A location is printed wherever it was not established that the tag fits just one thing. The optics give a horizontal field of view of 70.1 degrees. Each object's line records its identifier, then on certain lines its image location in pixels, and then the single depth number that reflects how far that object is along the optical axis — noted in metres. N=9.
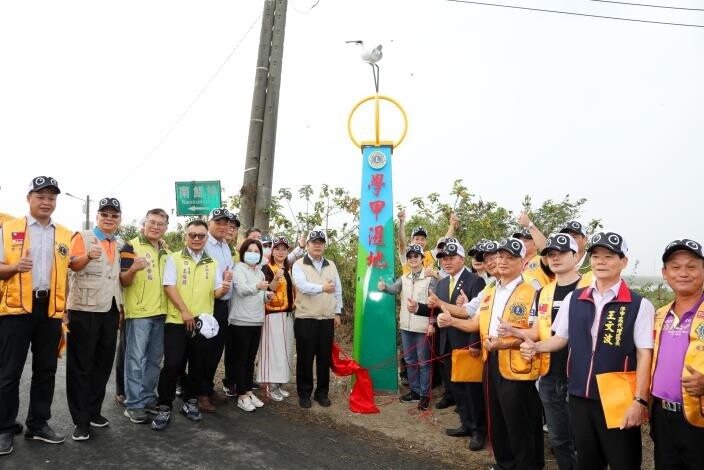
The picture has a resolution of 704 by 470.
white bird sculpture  6.37
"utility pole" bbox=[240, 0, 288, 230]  7.45
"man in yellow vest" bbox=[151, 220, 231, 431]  4.75
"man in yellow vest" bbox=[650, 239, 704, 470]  2.48
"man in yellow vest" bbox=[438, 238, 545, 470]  3.52
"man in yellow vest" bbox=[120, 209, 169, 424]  4.70
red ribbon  5.45
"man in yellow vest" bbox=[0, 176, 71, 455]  3.86
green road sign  8.20
